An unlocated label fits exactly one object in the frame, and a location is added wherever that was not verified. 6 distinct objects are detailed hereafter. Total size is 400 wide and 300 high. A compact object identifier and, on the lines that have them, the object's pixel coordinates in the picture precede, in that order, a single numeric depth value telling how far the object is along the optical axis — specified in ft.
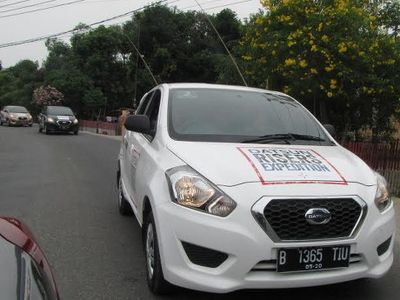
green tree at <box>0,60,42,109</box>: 175.90
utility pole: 123.48
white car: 11.91
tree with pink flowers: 143.33
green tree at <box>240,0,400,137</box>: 39.93
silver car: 121.39
